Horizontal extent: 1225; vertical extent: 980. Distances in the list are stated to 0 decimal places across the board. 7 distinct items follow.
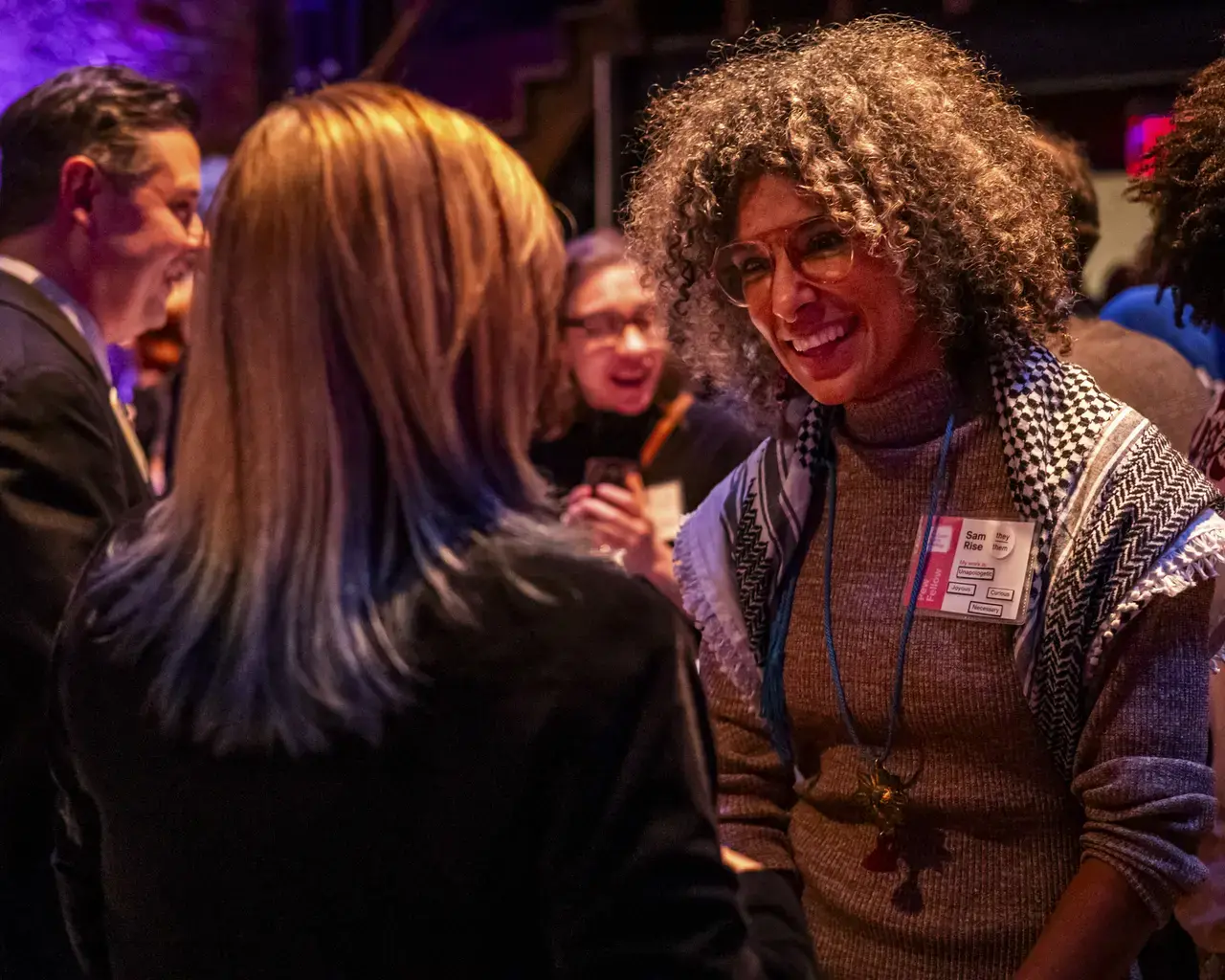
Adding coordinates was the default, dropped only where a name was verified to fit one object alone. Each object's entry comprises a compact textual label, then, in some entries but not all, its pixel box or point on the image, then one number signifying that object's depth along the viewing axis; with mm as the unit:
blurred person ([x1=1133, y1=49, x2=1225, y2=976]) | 1671
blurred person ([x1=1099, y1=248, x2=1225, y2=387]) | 2834
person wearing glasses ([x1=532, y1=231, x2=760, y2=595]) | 2973
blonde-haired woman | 917
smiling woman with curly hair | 1312
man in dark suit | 1637
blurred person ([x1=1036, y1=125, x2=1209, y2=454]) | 2090
